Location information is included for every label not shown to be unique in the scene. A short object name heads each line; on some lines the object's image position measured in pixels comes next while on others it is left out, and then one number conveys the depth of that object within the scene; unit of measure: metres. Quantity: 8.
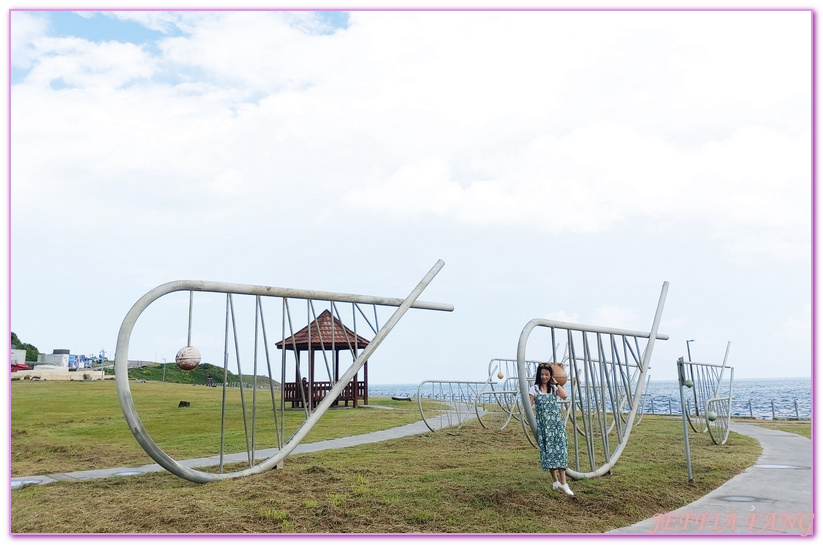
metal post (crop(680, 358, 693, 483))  7.64
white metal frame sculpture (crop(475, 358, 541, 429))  13.52
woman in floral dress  6.38
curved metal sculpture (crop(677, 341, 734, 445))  11.38
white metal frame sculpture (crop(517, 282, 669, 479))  6.73
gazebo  18.44
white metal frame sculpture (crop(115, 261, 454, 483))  6.02
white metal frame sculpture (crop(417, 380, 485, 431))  13.96
